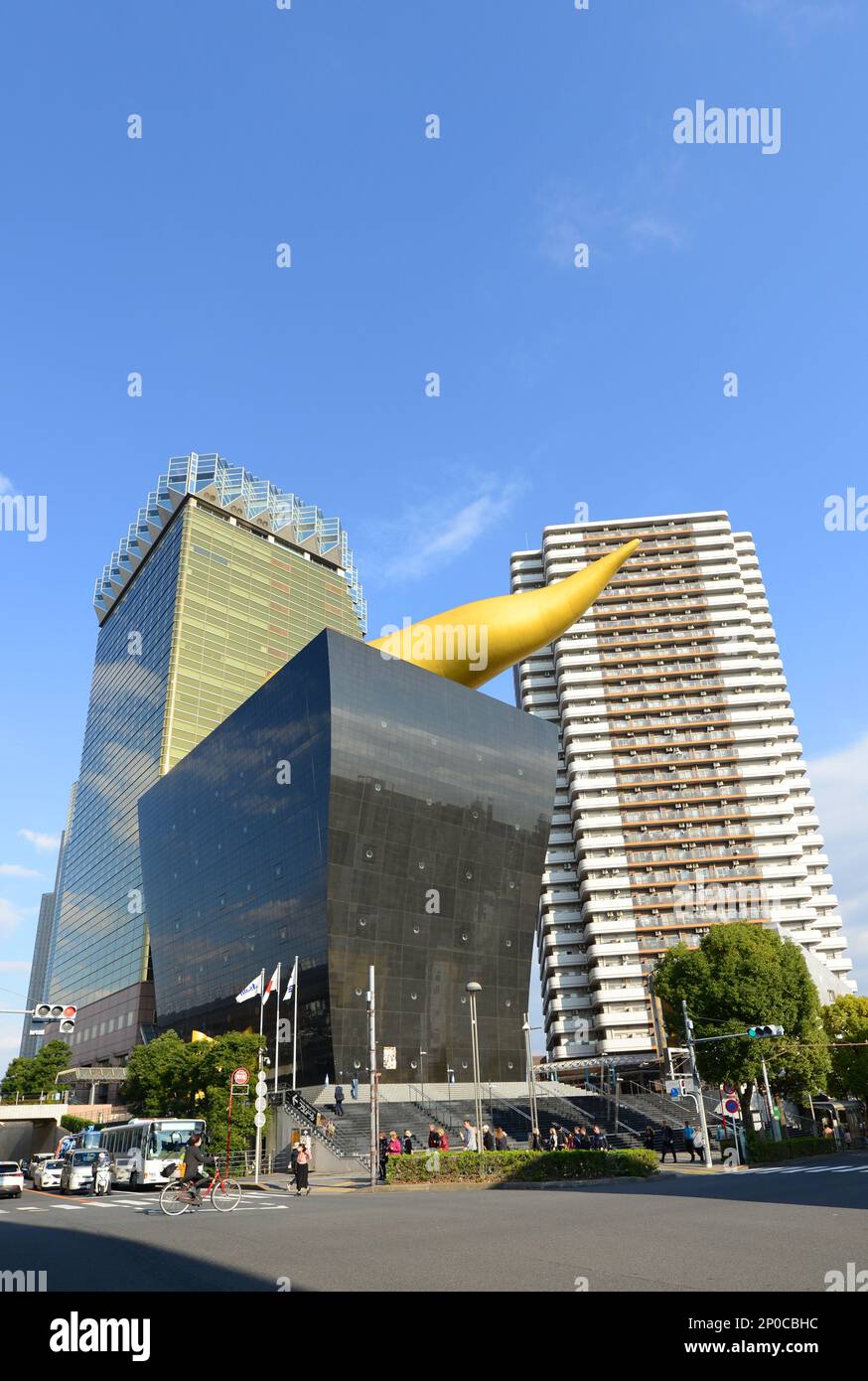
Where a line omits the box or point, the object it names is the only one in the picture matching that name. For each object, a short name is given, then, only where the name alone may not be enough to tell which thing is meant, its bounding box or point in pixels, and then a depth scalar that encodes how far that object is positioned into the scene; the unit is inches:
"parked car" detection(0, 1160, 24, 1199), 1290.6
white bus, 1423.5
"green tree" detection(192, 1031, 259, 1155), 1551.6
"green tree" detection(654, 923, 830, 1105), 1904.5
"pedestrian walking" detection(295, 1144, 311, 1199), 1022.4
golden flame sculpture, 2325.3
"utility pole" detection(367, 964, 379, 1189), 1114.1
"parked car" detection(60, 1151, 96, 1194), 1362.0
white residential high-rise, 3663.9
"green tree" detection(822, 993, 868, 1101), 2359.7
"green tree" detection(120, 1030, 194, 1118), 1850.4
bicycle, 811.4
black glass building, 2118.6
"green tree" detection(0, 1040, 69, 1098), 3408.0
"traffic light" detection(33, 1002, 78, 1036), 979.3
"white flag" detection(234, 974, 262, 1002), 1610.5
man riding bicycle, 782.5
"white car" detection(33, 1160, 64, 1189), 1514.5
